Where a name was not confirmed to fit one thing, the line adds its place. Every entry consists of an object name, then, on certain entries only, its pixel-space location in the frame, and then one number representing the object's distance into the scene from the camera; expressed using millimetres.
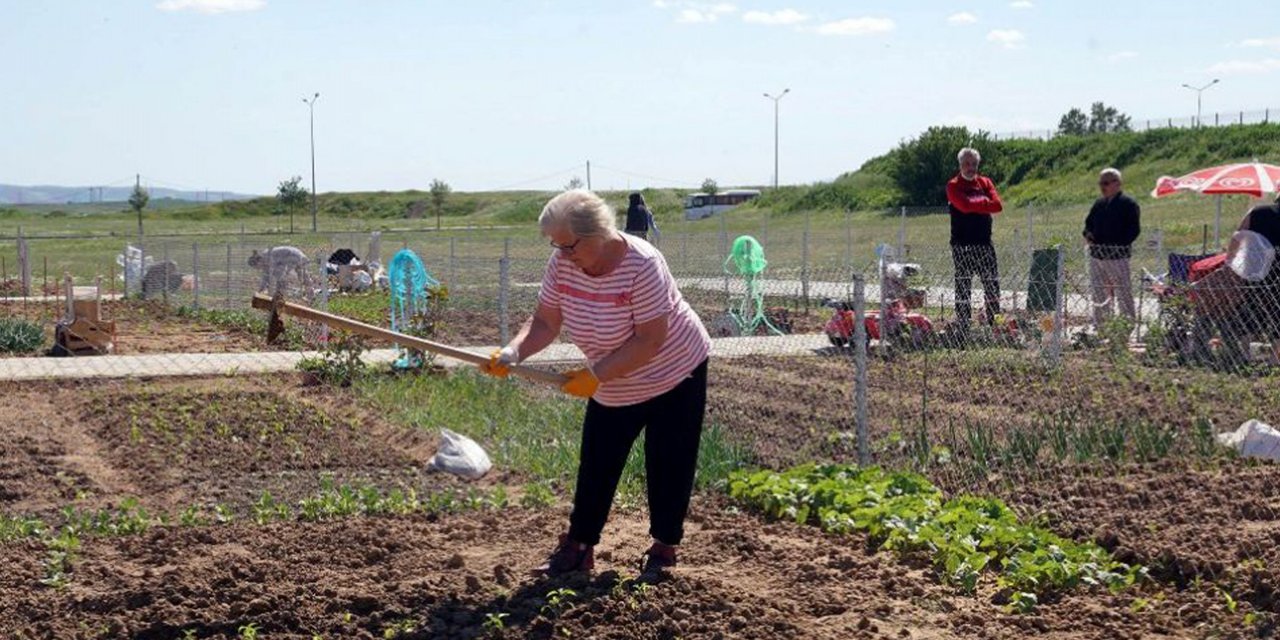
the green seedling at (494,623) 5305
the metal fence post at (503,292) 12516
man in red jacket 14250
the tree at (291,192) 70188
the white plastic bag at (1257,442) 7703
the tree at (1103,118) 71562
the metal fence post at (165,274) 23262
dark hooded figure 19530
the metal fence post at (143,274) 24484
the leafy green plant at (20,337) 16156
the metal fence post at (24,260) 24059
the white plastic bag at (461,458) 8469
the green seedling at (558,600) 5484
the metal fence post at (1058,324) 11748
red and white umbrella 16828
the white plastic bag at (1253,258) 11195
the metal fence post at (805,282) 18123
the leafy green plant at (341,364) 12484
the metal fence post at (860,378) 7938
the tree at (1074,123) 70650
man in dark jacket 13921
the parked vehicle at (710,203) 62875
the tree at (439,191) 75825
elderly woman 5582
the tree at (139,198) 62759
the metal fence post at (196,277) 21859
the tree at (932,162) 47969
